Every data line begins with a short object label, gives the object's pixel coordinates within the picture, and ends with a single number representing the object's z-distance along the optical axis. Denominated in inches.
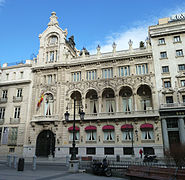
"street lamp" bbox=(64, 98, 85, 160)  656.4
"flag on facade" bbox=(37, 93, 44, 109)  1400.8
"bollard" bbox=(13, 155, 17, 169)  769.3
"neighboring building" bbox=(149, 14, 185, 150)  1138.0
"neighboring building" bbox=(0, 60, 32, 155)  1380.4
